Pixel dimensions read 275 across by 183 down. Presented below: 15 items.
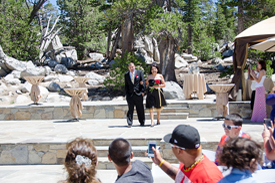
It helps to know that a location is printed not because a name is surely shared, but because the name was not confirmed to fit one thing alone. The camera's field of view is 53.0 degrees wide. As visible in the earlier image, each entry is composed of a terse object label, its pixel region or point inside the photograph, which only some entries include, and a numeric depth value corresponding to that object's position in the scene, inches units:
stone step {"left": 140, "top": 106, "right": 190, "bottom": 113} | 379.8
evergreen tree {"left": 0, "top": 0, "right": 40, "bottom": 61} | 797.9
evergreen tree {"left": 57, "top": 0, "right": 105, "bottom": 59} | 1092.5
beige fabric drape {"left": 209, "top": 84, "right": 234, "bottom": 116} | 319.1
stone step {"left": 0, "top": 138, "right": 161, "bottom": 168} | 220.4
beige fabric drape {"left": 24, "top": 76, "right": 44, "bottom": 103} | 396.8
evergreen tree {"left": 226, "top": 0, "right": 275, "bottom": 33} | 727.1
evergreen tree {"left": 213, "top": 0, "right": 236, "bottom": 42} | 1344.7
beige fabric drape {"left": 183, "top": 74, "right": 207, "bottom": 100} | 447.5
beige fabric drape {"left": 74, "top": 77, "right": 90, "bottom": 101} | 459.8
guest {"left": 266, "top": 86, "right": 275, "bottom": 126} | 146.1
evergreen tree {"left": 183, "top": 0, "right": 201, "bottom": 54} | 1083.3
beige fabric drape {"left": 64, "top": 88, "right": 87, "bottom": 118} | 341.0
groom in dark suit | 295.9
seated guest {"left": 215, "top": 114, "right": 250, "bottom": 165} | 123.7
